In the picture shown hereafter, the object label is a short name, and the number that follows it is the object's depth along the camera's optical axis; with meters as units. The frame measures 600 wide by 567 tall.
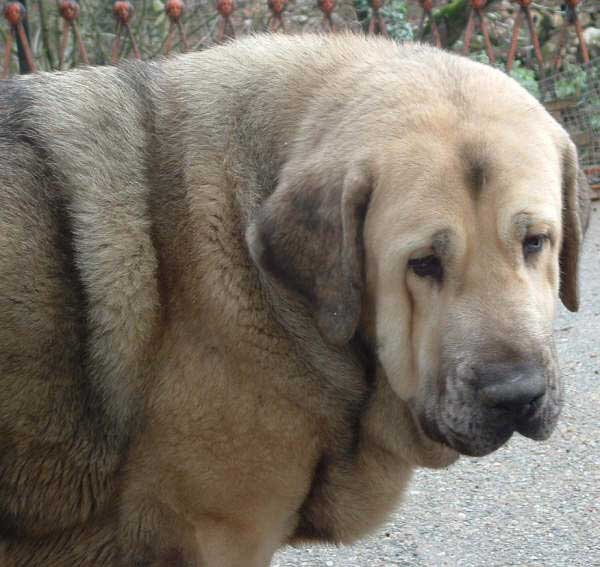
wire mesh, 8.25
